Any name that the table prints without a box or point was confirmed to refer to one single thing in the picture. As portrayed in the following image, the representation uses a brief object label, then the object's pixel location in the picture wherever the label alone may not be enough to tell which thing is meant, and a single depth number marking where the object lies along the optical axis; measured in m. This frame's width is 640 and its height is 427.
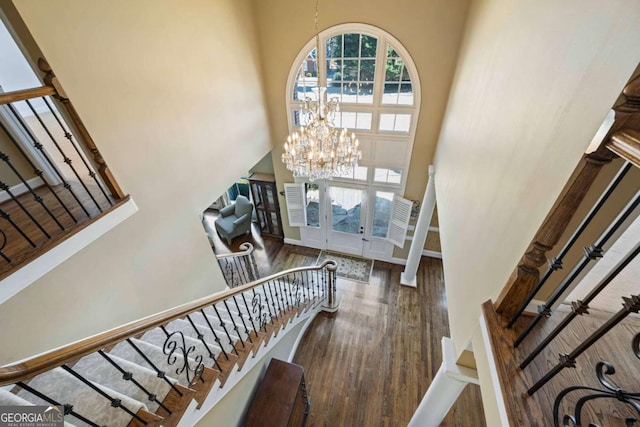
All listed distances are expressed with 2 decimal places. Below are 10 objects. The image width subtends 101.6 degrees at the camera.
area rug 5.79
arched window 4.12
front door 5.68
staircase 1.13
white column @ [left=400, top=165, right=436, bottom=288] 4.55
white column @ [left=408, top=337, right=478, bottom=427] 2.09
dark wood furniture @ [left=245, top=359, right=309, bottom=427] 2.81
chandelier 2.93
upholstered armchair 6.80
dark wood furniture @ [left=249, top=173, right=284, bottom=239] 6.41
